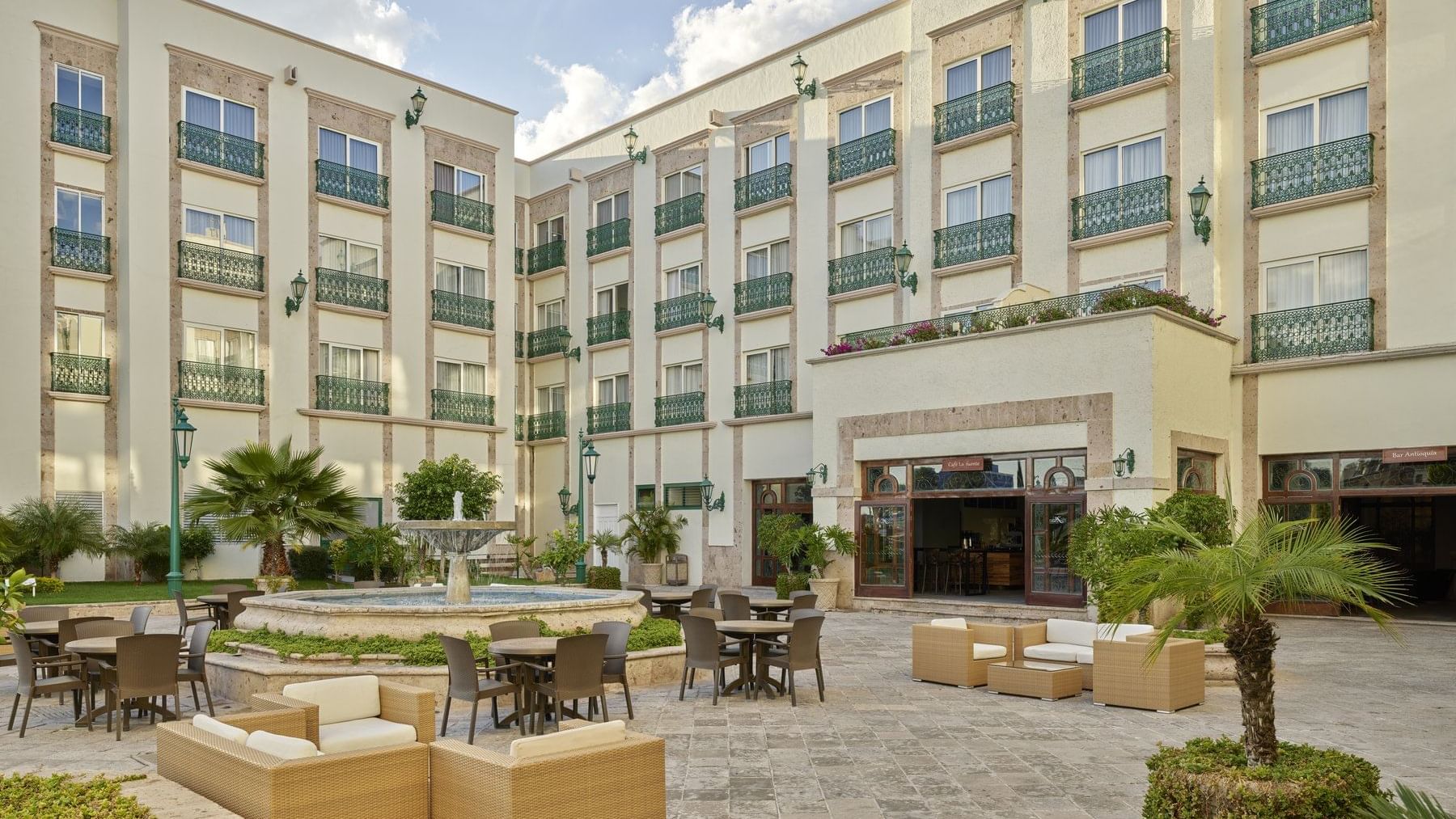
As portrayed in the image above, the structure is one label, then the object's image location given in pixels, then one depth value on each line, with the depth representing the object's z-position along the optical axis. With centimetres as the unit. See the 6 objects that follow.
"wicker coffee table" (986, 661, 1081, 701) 1121
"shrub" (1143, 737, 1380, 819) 512
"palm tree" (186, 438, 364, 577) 1978
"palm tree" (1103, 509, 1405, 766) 529
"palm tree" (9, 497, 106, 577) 2200
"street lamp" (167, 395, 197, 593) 1966
